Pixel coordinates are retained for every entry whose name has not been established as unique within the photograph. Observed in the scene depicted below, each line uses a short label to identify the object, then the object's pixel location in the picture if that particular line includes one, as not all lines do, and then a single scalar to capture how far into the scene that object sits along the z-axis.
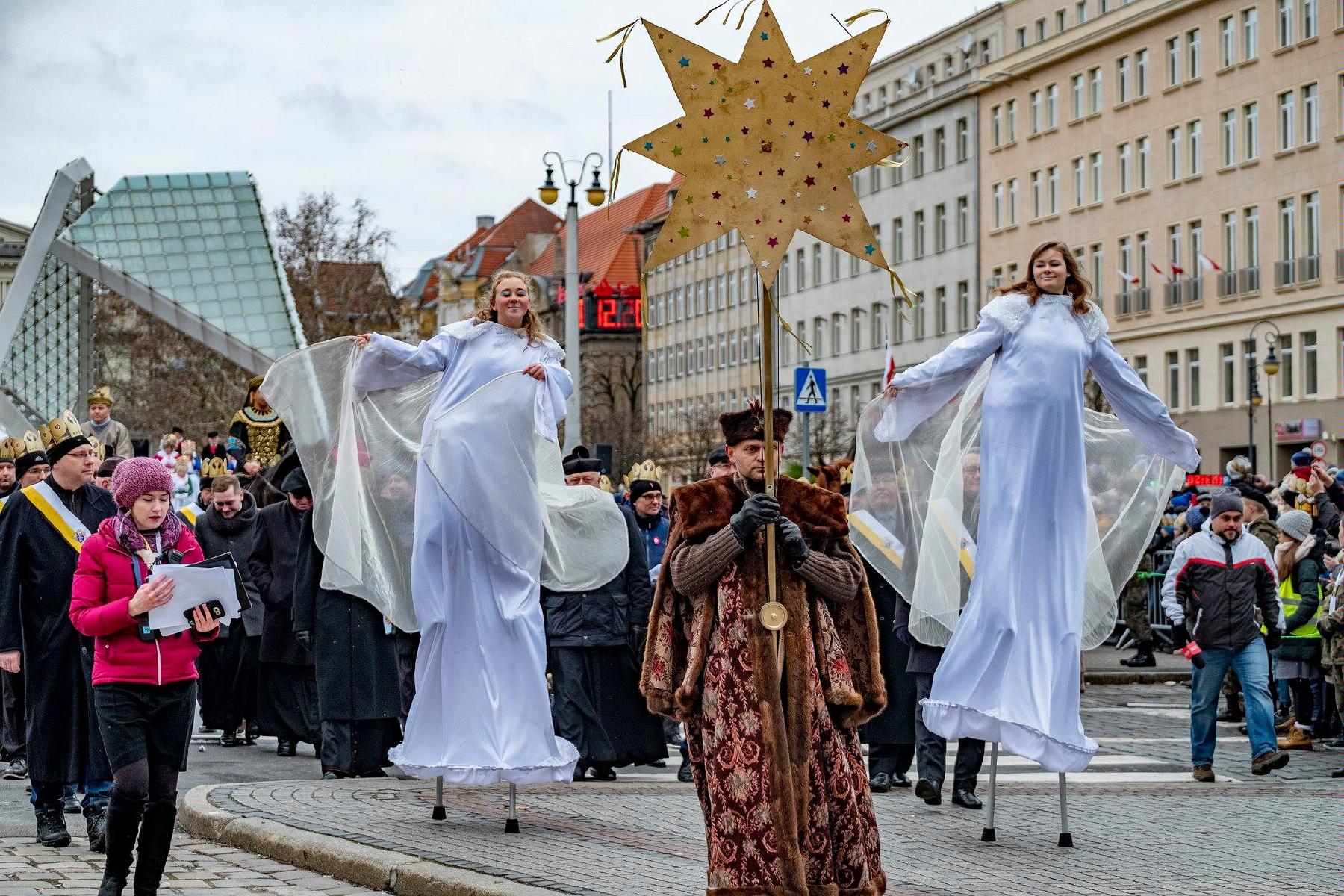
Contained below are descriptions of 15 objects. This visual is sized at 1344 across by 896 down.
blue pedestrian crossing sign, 26.22
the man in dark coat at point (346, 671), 13.30
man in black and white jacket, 13.83
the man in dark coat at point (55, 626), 10.72
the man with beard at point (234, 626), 15.66
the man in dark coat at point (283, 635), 14.90
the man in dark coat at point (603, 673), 13.48
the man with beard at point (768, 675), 7.79
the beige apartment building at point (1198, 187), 59.91
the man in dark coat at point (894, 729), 12.99
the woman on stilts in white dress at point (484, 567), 10.52
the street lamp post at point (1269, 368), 51.08
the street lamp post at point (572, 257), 37.41
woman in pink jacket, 8.37
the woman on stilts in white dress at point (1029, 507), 10.09
